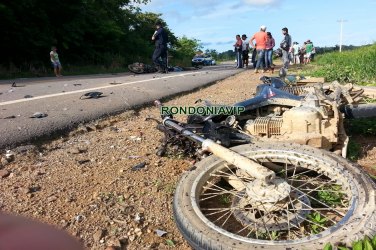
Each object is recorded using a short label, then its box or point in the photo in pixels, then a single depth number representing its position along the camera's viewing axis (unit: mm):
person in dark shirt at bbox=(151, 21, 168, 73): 13711
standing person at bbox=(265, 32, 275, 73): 13156
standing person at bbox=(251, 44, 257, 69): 18225
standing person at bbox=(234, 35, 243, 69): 18225
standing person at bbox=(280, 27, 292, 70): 14319
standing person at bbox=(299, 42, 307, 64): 26138
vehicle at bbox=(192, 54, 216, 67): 37378
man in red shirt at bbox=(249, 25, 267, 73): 13008
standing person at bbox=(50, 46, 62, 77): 15320
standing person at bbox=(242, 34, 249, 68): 18281
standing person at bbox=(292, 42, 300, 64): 24988
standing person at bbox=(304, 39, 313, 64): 25234
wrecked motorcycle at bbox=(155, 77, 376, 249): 2039
